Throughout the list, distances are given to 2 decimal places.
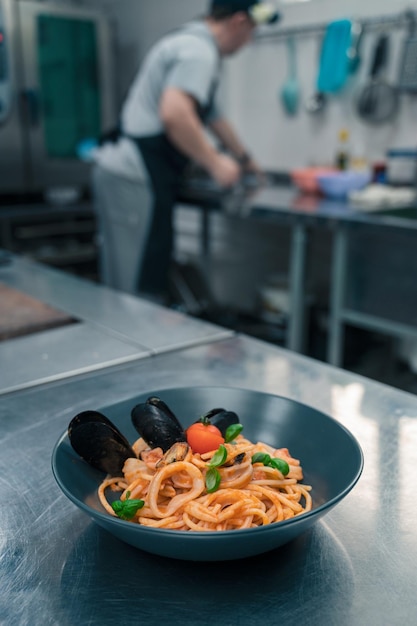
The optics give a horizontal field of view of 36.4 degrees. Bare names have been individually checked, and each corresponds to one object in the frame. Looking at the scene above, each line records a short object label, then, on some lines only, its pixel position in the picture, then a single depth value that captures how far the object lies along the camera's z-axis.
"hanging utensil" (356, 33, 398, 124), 3.25
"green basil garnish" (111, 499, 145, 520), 0.68
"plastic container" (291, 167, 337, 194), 3.25
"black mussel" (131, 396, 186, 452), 0.80
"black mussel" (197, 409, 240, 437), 0.82
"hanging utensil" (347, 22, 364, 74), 3.32
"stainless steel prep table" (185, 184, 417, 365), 2.46
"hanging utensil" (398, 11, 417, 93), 3.11
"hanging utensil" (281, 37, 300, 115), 3.73
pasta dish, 0.68
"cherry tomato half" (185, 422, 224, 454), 0.76
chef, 2.79
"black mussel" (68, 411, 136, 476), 0.78
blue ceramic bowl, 0.62
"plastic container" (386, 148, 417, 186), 3.05
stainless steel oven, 3.91
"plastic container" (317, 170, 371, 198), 3.08
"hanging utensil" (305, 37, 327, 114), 3.62
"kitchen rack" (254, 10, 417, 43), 3.16
